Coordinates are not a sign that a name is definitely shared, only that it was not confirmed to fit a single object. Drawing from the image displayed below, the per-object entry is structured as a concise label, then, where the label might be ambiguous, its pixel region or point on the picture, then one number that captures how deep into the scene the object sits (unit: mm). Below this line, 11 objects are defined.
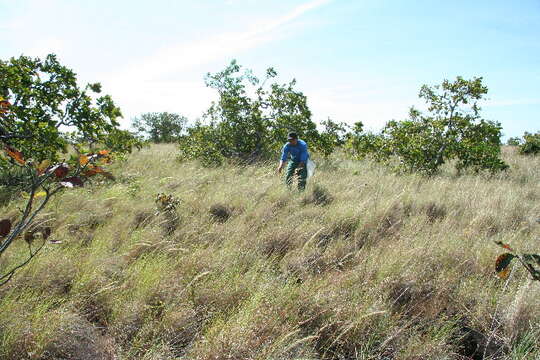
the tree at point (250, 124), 10555
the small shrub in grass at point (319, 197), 5872
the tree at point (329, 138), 10883
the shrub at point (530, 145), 16500
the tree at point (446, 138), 9703
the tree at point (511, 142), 25666
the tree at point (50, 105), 4848
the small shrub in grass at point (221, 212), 4938
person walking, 7035
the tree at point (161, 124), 34625
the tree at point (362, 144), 10720
